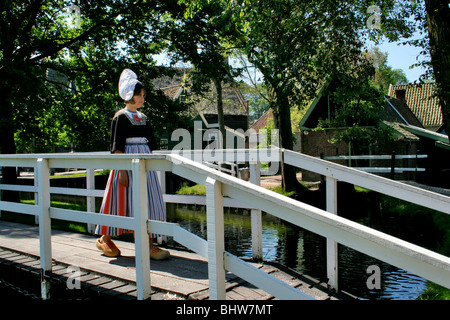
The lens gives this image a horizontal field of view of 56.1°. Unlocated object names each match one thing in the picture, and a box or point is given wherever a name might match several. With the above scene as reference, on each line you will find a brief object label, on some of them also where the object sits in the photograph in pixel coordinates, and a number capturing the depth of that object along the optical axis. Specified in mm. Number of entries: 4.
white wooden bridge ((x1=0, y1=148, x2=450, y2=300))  1636
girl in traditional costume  4023
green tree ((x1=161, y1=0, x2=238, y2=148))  12758
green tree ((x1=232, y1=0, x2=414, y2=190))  9773
